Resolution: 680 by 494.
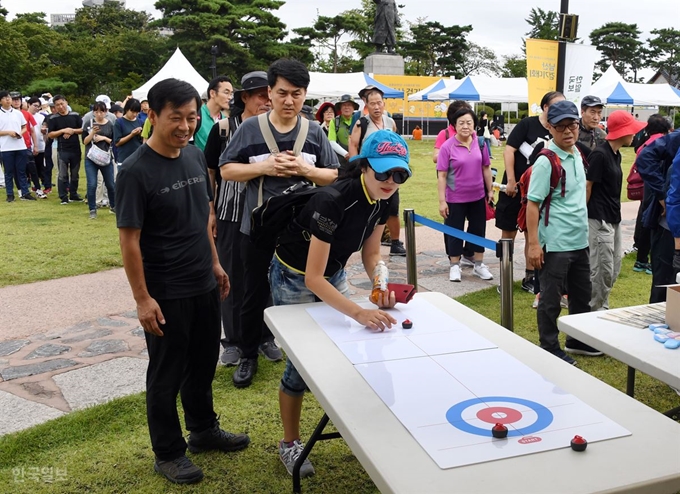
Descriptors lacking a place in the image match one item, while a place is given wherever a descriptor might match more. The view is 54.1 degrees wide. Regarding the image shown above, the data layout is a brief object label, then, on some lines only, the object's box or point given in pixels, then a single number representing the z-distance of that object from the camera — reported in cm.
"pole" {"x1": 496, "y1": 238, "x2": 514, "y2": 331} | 357
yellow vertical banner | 771
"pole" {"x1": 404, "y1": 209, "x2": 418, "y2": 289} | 464
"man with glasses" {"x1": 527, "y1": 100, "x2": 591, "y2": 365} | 425
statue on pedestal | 3347
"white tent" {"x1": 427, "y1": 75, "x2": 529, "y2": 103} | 2848
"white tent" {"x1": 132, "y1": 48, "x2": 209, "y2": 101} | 1730
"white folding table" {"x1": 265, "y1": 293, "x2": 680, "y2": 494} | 159
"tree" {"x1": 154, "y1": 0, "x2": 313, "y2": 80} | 4253
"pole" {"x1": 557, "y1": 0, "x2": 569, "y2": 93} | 771
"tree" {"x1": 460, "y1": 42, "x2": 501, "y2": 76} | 7650
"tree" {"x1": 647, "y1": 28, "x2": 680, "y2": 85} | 7462
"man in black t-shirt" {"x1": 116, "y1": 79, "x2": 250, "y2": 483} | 283
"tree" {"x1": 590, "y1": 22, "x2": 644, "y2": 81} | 7488
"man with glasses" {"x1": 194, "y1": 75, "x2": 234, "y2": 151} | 510
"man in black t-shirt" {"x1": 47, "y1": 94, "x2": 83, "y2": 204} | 1170
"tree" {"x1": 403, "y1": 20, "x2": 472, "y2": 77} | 5956
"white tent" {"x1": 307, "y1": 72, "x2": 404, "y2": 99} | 2538
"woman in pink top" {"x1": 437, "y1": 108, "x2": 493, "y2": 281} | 659
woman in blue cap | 272
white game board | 179
